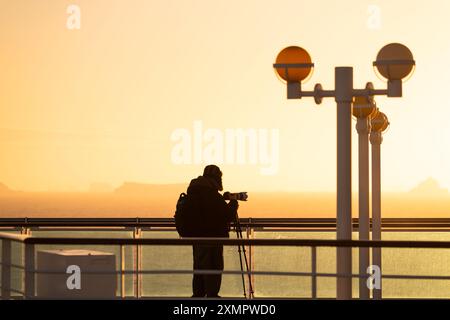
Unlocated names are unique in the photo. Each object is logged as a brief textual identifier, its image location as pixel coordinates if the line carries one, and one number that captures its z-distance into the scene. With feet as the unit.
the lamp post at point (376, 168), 62.18
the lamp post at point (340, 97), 52.42
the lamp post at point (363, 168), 57.72
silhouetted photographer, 54.70
